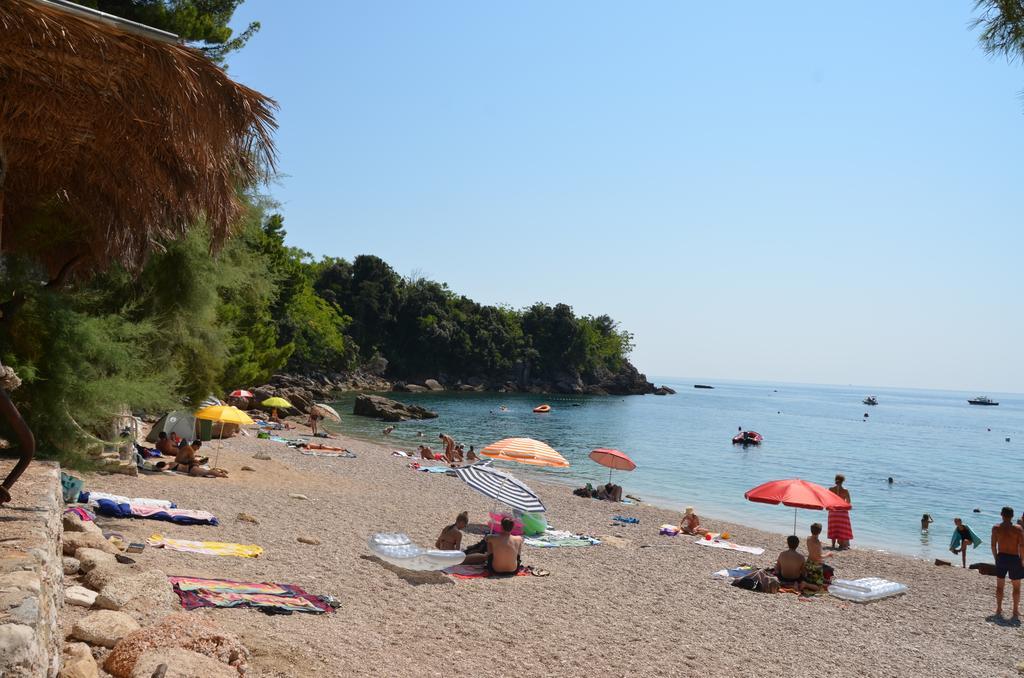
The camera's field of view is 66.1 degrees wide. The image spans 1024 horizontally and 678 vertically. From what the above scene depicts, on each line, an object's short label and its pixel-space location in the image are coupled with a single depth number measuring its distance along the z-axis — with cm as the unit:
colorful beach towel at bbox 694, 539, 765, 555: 1600
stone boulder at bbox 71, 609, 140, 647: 527
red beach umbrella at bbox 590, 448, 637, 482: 2222
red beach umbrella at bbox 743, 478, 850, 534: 1399
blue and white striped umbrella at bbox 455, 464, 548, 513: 1331
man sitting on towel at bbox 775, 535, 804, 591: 1250
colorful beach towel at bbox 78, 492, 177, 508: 1096
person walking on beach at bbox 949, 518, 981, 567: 1791
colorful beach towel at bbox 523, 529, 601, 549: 1391
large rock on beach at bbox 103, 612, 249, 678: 491
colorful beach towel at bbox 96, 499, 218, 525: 1070
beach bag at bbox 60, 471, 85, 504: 989
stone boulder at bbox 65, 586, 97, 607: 598
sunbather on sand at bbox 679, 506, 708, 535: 1766
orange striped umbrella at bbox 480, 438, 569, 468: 1758
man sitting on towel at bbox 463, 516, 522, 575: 1109
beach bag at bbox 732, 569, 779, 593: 1207
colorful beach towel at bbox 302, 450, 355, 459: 2719
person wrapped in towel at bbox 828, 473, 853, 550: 1742
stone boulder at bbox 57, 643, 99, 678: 452
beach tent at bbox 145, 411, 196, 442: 2021
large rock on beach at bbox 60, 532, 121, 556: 728
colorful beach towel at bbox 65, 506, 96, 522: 920
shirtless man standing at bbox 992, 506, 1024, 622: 1151
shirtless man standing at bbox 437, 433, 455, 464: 2970
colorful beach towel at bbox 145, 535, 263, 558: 960
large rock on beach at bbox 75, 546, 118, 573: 680
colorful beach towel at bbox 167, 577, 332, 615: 739
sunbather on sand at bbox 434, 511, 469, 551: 1162
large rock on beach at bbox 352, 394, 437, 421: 5166
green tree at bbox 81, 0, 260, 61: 1411
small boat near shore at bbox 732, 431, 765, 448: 5362
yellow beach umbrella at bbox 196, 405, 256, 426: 1760
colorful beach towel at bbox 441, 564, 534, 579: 1090
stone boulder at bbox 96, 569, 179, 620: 613
